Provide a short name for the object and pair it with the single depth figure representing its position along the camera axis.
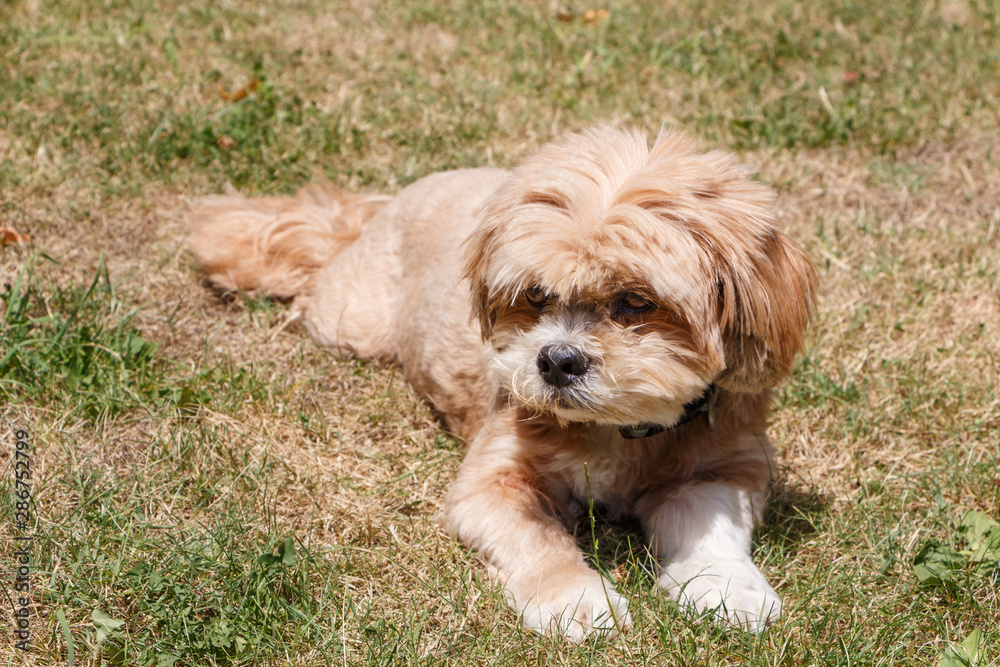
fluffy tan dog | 2.87
